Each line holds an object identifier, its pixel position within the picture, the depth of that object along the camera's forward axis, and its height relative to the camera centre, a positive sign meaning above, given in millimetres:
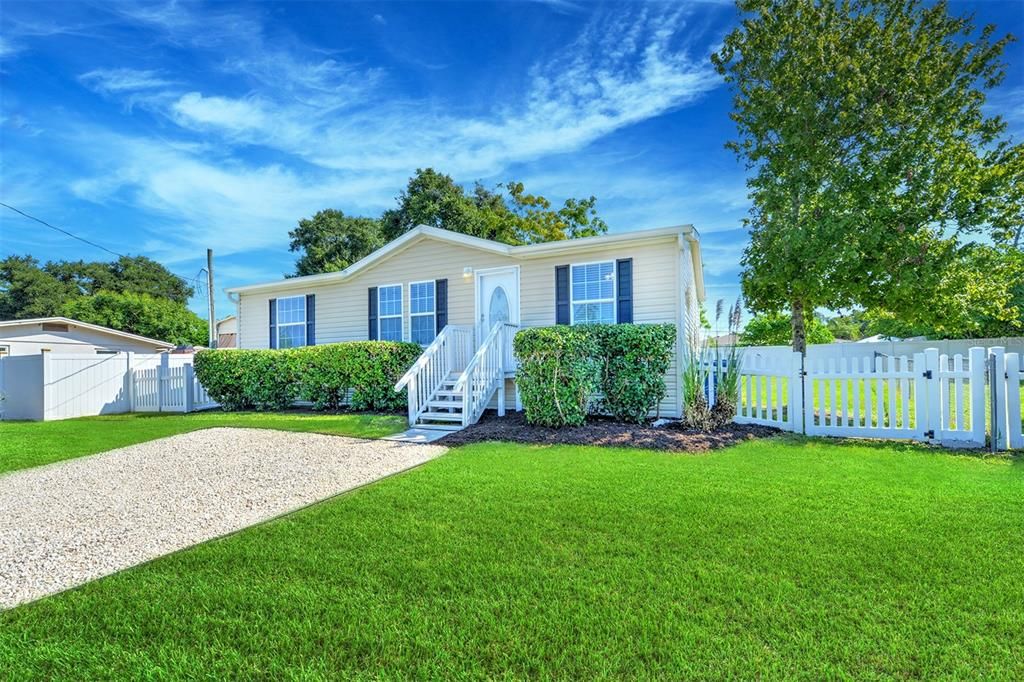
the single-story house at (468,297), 8789 +1258
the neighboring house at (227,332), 30750 +1560
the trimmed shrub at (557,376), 7539 -423
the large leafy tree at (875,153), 9938 +4386
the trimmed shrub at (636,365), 7855 -276
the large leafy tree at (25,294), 33344 +4510
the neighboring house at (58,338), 17328 +769
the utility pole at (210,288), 19031 +2838
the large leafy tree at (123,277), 37438 +6580
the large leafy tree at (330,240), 26984 +6658
